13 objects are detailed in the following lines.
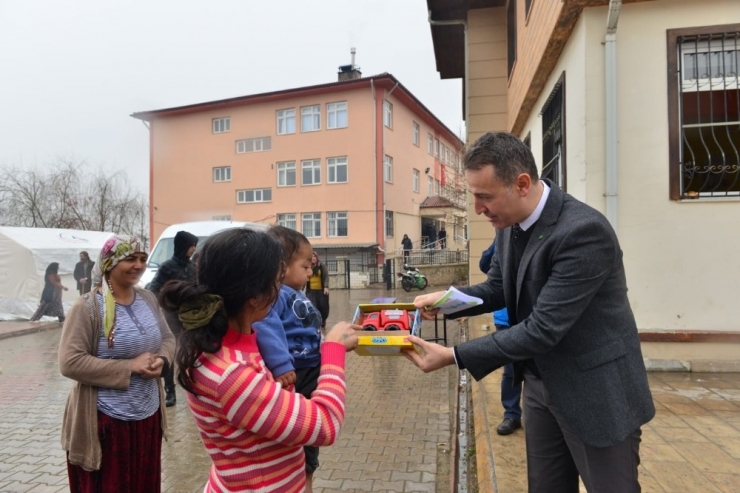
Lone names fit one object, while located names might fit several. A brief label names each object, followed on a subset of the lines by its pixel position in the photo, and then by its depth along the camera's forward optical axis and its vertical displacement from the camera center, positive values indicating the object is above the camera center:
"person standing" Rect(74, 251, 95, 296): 13.34 -0.53
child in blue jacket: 2.60 -0.36
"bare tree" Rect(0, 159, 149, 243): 33.56 +3.58
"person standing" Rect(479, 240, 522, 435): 4.16 -1.35
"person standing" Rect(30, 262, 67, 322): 12.83 -1.16
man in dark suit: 1.79 -0.29
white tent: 13.37 -0.40
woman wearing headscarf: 2.49 -0.72
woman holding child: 1.38 -0.37
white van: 11.27 +0.48
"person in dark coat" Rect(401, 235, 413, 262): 24.72 +0.34
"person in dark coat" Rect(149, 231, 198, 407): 5.40 -0.17
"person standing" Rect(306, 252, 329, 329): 8.69 -0.64
